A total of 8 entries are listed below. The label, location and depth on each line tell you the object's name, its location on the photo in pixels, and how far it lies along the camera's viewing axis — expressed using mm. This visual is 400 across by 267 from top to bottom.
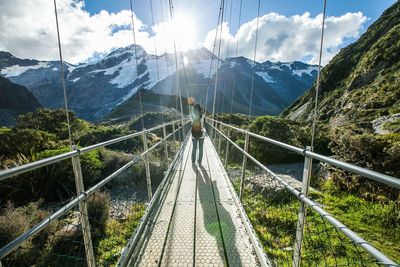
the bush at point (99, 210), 4579
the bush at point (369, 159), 5879
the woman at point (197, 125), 7043
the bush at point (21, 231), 3562
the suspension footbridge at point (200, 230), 1544
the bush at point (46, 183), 6266
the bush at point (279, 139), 11891
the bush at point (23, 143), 8984
